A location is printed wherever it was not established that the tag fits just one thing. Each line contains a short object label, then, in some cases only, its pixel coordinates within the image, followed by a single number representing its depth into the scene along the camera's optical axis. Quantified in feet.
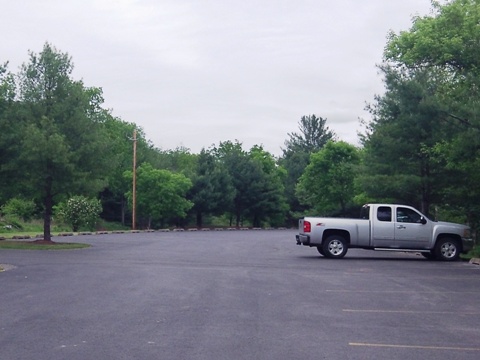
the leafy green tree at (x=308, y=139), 385.50
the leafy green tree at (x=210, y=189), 241.55
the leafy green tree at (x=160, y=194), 217.77
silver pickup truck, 85.10
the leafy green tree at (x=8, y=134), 102.83
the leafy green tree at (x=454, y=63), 75.31
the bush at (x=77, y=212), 178.91
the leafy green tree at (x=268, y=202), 276.00
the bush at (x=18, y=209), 183.42
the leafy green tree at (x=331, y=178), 252.42
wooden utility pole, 199.21
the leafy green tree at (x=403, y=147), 97.40
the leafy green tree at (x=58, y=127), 104.06
